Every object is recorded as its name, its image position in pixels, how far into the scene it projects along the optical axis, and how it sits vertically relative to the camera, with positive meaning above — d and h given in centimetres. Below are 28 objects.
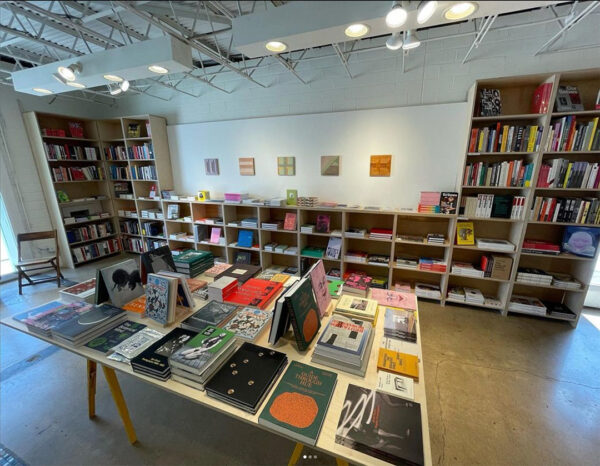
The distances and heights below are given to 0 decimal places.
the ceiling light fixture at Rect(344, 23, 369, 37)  123 +69
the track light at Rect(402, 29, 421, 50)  195 +98
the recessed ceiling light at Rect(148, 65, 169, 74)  192 +79
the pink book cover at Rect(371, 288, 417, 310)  176 -90
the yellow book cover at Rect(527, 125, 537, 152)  250 +30
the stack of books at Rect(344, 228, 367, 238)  326 -79
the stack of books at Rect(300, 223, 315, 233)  350 -77
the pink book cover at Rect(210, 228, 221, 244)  411 -100
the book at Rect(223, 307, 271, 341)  145 -89
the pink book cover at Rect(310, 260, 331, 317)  157 -73
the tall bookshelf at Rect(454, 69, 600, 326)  247 -24
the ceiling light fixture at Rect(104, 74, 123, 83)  207 +78
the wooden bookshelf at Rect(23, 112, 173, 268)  416 -12
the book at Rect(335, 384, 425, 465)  88 -95
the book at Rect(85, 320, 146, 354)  141 -94
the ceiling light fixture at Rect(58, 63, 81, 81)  204 +82
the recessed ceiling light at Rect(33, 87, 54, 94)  244 +81
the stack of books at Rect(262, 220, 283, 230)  365 -76
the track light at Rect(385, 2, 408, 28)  110 +68
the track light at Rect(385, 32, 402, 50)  197 +99
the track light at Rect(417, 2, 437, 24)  106 +68
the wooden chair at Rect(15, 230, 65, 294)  369 -126
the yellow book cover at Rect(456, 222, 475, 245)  293 -71
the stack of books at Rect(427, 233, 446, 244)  300 -80
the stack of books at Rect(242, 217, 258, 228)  381 -75
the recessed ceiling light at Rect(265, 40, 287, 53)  142 +70
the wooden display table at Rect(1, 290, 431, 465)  91 -96
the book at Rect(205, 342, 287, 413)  107 -93
